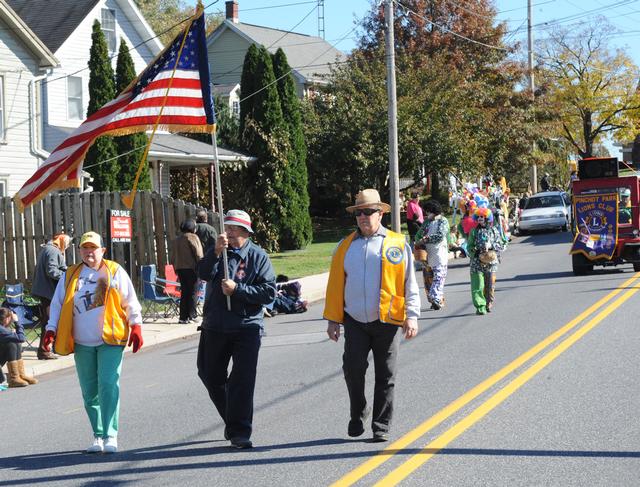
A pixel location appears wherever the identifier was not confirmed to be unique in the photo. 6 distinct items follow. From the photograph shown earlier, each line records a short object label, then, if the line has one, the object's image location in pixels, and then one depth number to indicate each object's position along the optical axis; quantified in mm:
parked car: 36750
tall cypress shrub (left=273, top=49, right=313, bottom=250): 32812
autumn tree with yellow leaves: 63438
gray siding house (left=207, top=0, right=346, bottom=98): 51344
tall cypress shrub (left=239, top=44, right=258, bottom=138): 33094
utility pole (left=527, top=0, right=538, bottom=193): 47844
